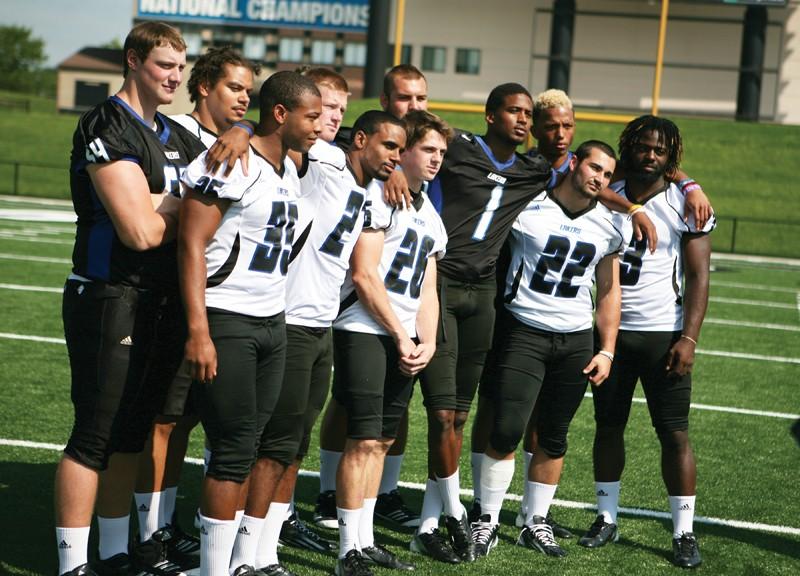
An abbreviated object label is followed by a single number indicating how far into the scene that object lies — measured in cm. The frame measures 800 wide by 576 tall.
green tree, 8638
